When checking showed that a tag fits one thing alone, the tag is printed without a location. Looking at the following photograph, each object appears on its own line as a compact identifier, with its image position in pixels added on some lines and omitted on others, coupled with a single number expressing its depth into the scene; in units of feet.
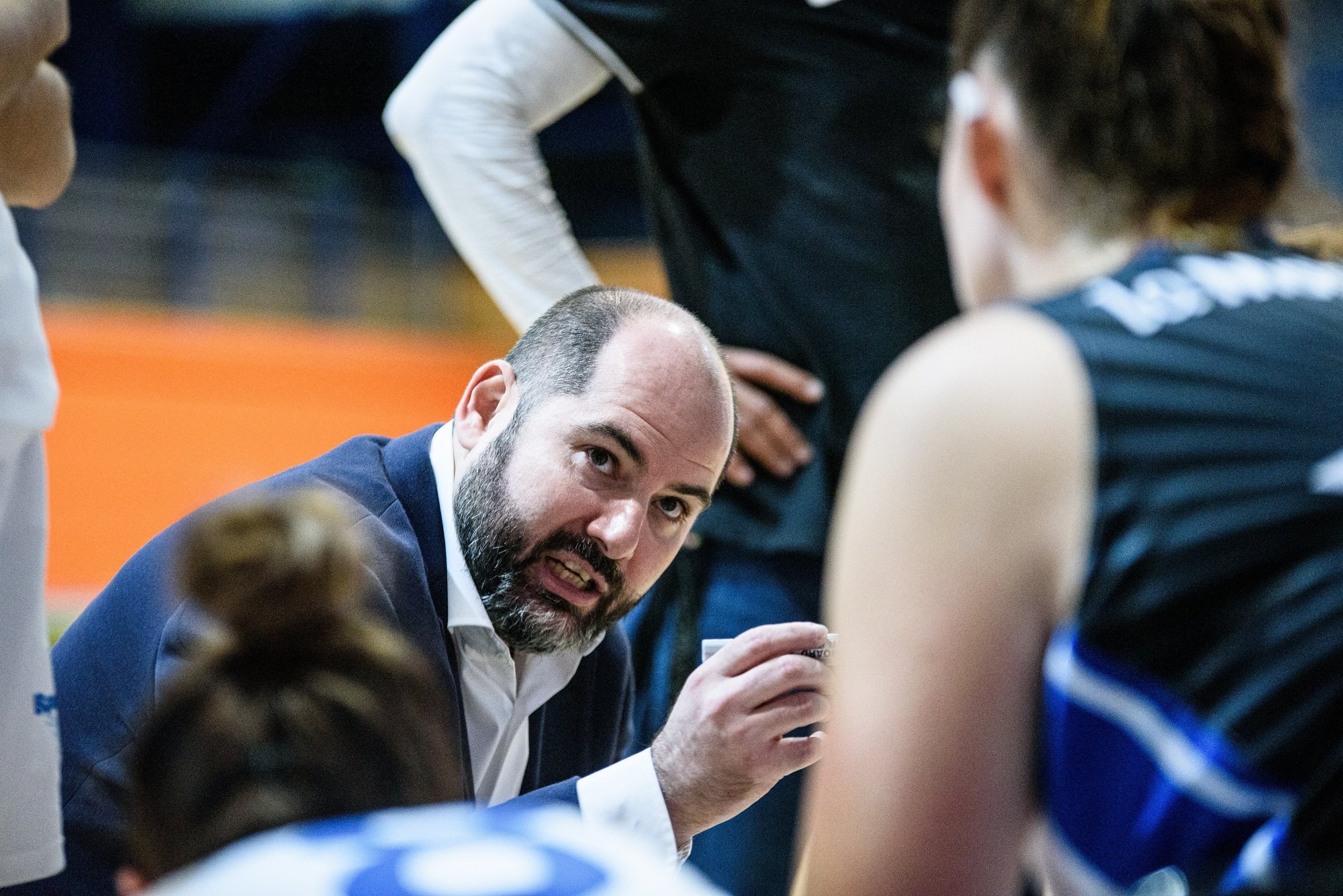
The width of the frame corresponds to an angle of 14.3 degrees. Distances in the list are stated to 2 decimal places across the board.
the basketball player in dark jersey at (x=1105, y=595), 9.32
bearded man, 10.27
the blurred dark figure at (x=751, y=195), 11.19
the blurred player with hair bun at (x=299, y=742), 9.07
